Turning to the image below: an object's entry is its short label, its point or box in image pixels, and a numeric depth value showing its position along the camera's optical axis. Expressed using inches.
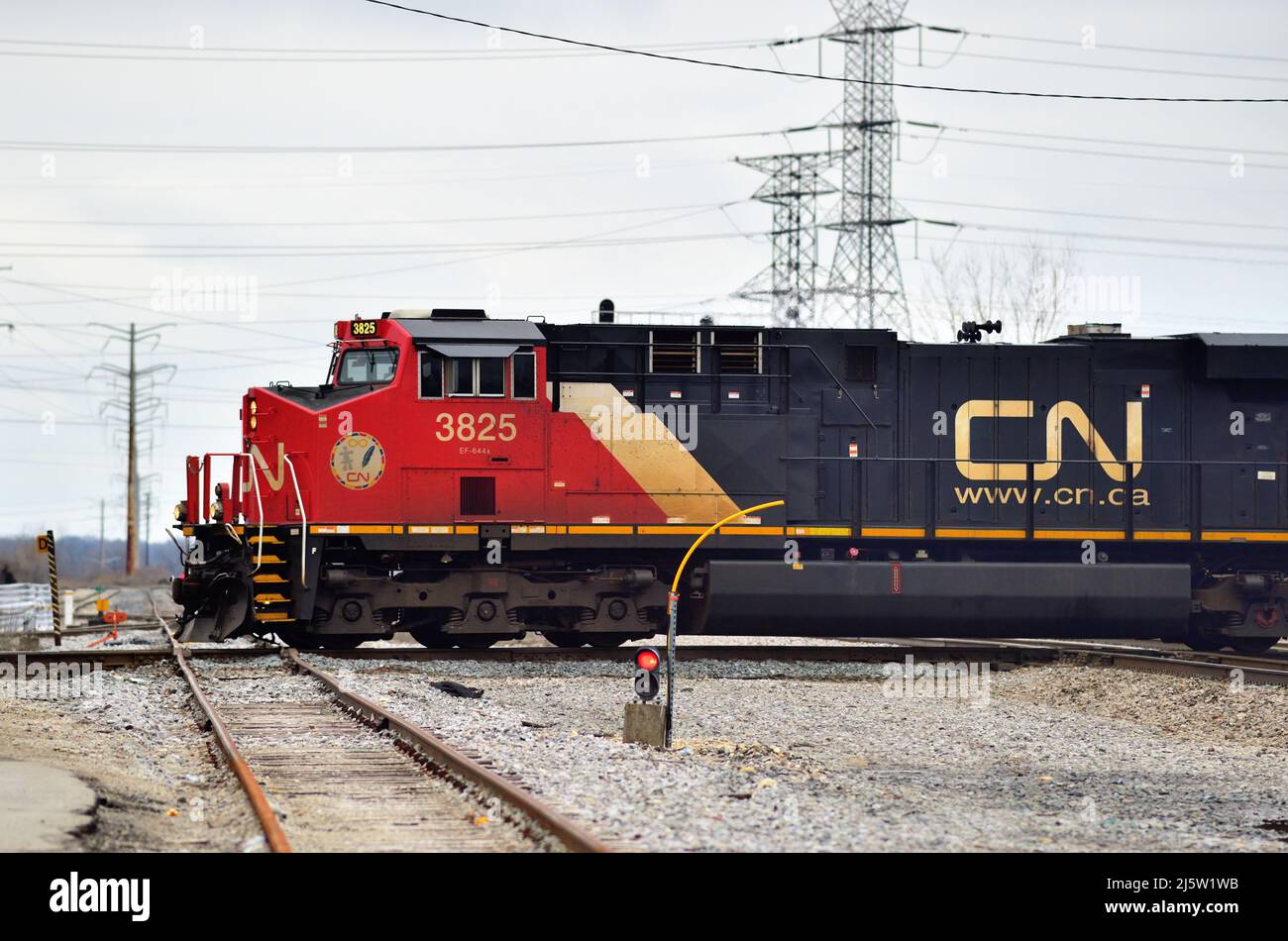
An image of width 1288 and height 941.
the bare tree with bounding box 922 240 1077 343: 1593.3
